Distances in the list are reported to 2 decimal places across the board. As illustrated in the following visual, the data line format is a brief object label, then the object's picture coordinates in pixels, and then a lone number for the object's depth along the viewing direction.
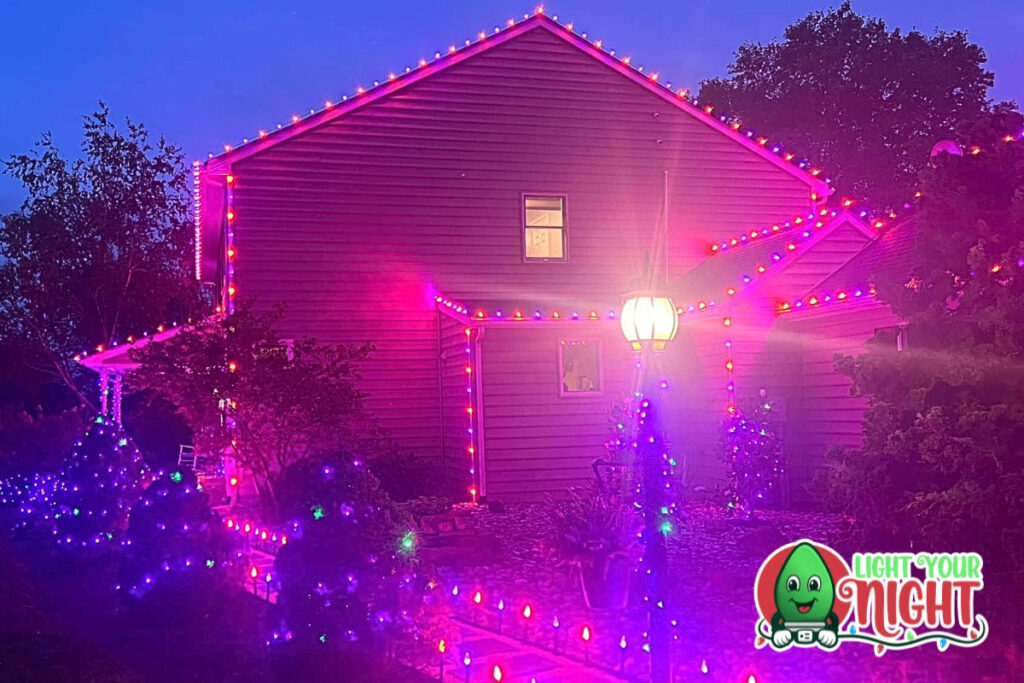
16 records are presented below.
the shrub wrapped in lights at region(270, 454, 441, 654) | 5.75
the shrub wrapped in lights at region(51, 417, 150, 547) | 11.37
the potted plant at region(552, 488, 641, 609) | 7.44
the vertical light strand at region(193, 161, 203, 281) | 16.11
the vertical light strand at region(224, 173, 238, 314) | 15.74
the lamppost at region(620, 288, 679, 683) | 5.13
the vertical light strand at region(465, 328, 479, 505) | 14.73
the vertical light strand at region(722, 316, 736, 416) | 13.57
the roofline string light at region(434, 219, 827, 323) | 13.54
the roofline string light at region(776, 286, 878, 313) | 11.68
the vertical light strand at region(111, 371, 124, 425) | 20.47
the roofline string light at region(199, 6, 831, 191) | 16.55
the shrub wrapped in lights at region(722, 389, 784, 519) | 12.02
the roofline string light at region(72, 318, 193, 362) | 17.48
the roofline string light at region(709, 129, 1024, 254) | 14.19
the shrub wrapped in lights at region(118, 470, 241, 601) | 8.29
